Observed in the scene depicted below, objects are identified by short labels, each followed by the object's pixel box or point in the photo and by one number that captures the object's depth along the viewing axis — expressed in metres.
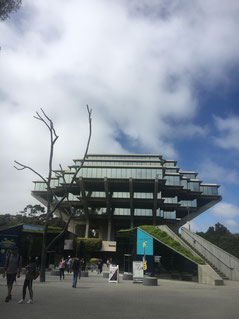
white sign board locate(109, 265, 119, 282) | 17.25
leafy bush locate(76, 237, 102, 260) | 49.66
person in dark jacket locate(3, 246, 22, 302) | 8.26
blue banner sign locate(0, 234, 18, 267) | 22.66
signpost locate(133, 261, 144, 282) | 17.25
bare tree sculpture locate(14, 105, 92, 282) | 17.73
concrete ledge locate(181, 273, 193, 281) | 20.06
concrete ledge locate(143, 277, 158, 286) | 15.89
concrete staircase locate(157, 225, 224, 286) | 18.06
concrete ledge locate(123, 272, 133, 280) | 20.23
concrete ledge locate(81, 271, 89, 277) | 21.92
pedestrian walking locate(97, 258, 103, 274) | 28.09
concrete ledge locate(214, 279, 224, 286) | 17.89
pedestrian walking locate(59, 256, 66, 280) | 17.25
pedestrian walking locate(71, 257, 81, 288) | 12.98
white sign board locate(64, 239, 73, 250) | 46.08
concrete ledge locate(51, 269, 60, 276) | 20.52
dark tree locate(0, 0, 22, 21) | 8.65
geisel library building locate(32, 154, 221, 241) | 54.09
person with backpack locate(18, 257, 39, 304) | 8.18
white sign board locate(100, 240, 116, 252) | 53.62
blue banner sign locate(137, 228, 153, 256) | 23.08
